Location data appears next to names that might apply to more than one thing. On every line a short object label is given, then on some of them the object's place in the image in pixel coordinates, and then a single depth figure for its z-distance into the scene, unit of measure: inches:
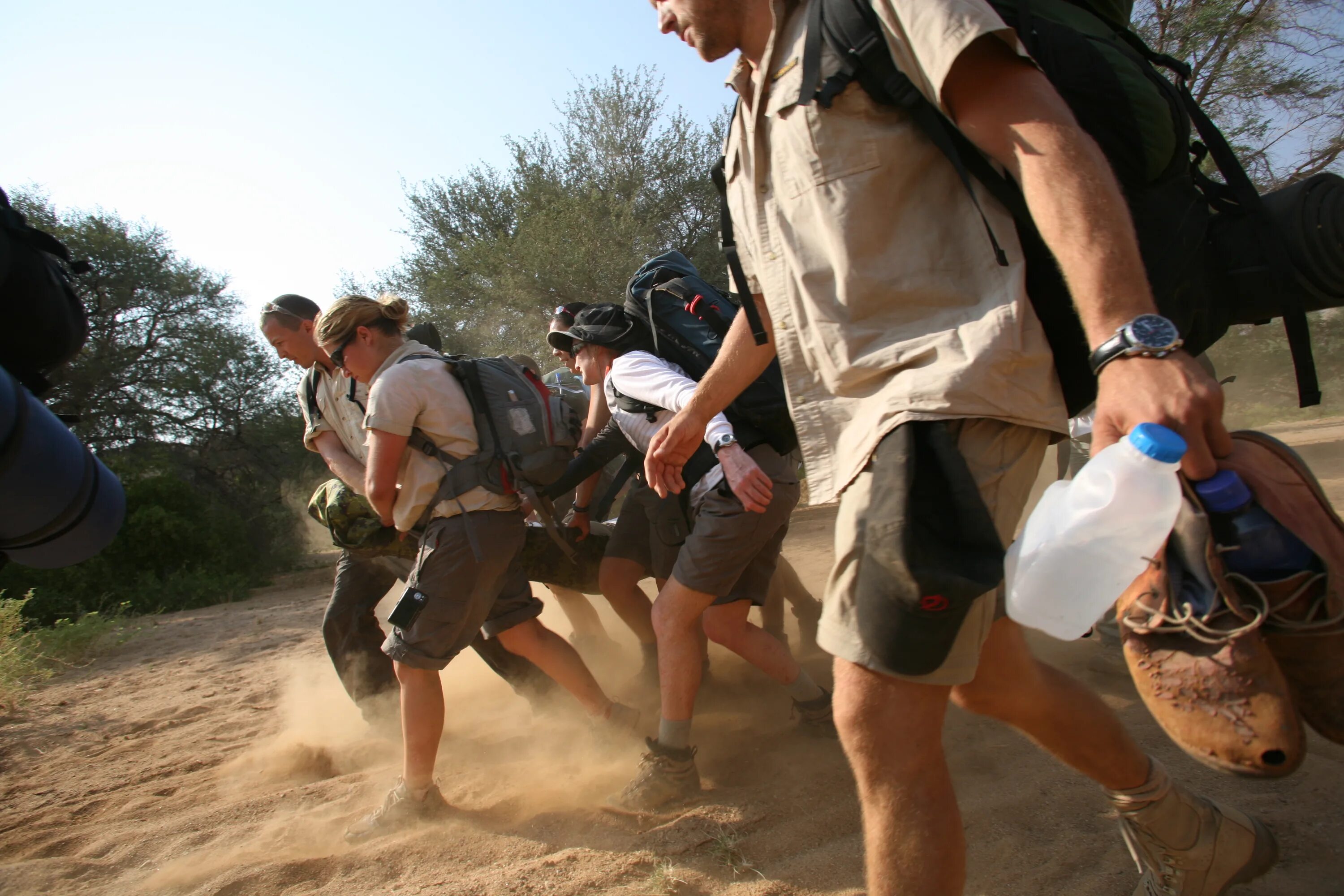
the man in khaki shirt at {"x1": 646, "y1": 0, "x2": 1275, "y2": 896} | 52.7
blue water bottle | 50.0
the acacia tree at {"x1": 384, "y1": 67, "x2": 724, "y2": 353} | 579.8
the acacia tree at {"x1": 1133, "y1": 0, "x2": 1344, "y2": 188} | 396.5
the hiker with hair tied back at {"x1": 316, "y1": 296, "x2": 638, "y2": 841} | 130.3
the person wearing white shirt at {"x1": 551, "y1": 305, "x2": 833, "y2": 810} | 121.9
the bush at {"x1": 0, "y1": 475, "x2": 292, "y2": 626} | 400.2
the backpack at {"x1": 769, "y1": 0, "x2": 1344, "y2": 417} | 59.3
